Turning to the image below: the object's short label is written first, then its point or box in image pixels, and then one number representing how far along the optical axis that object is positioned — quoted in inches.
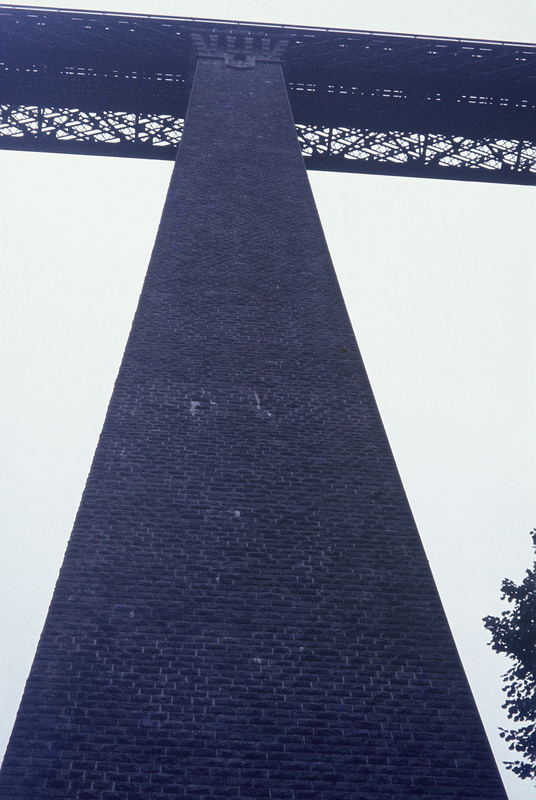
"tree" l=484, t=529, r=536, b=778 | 545.0
